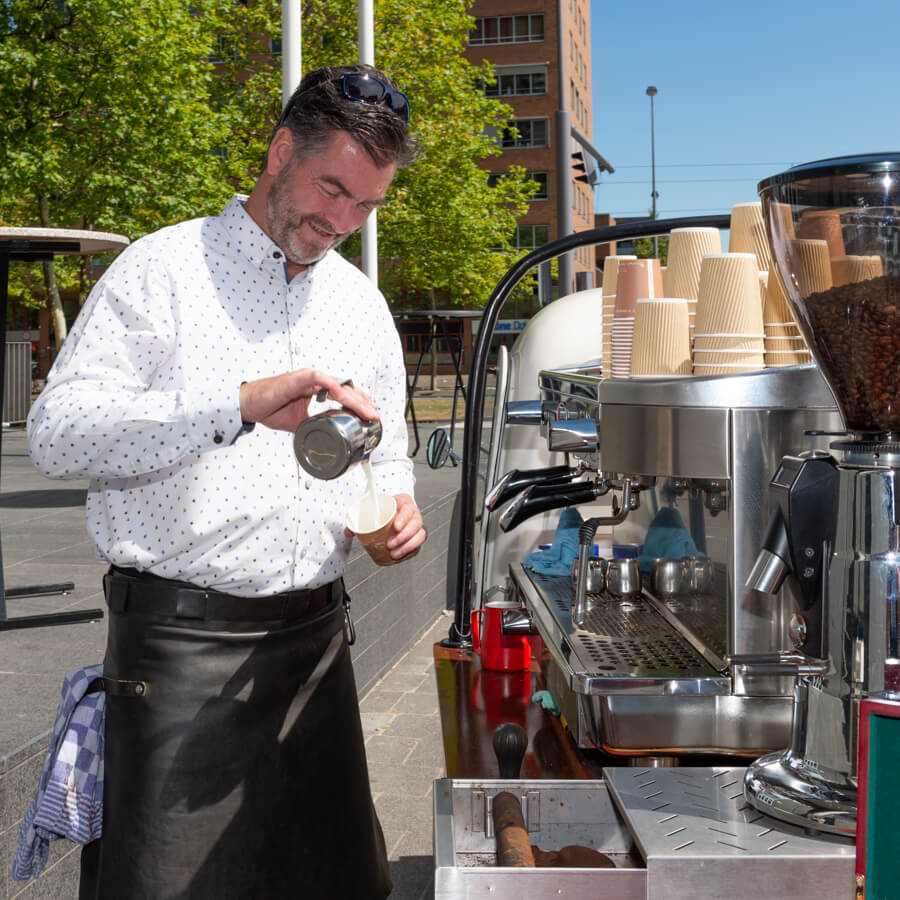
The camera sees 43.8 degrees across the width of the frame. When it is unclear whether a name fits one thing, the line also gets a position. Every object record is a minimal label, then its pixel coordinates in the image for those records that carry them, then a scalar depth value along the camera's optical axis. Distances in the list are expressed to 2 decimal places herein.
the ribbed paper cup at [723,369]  1.99
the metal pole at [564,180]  11.12
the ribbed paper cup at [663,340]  2.13
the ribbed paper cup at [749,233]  2.29
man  2.18
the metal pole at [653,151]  60.78
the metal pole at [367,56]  7.93
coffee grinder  1.36
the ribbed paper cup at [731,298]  2.02
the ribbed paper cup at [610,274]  2.82
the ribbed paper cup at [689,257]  2.42
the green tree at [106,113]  20.41
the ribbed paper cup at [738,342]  2.00
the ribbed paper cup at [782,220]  1.47
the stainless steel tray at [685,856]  1.30
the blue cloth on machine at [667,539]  2.41
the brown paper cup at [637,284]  2.47
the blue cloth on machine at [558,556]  3.00
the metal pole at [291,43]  6.23
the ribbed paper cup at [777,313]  2.09
